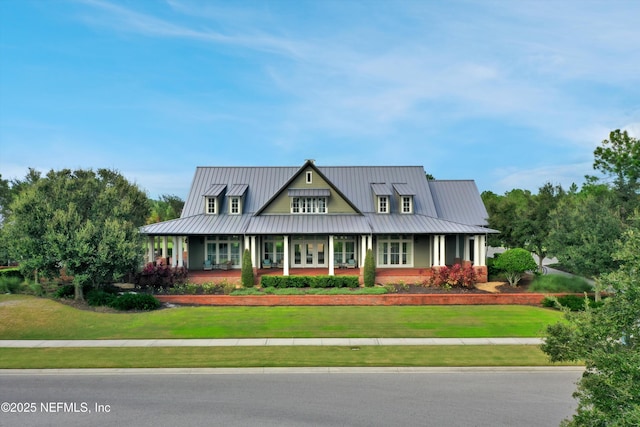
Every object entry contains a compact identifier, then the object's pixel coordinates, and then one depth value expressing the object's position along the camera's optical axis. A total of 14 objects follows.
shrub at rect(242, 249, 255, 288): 29.27
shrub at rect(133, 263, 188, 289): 28.27
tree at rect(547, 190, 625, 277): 24.02
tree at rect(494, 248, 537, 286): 29.31
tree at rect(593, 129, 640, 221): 52.50
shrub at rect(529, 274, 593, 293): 27.03
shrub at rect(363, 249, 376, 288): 28.95
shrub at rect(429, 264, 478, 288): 28.12
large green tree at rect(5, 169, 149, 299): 23.45
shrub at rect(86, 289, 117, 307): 23.75
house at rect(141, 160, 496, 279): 32.62
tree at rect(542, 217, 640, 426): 5.99
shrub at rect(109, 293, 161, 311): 23.38
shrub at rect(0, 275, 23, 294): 27.56
